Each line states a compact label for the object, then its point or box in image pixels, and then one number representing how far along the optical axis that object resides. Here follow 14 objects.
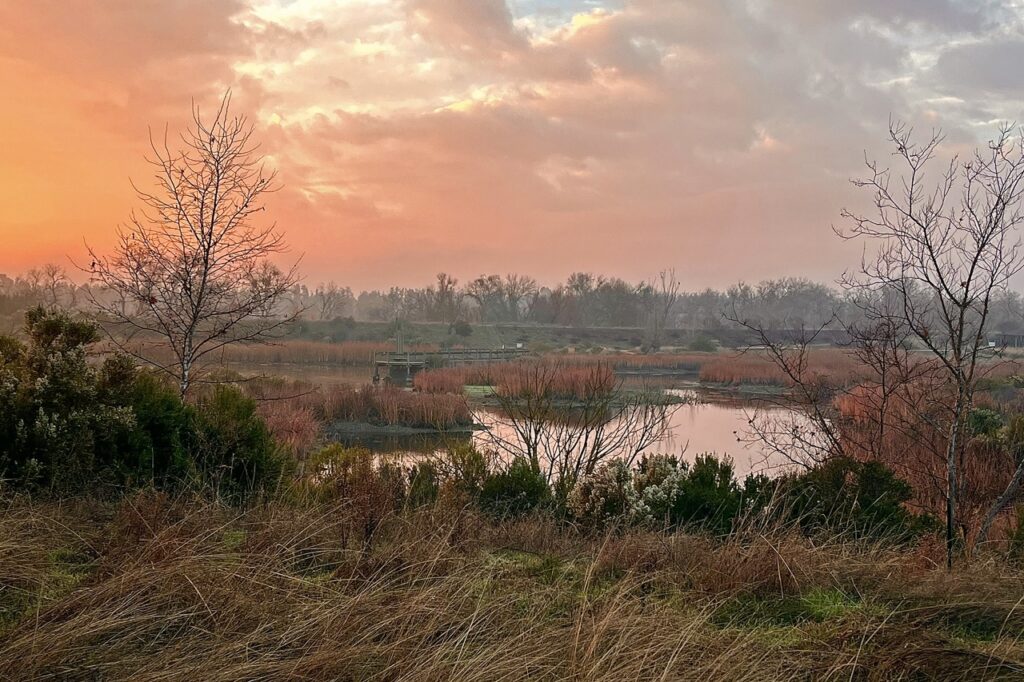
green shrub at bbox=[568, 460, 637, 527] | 7.45
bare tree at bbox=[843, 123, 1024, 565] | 5.97
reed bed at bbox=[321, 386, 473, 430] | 23.62
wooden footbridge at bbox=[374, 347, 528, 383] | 37.12
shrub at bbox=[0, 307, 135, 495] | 5.80
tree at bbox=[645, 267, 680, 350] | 58.91
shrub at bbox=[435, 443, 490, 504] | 8.38
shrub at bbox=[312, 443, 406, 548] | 4.80
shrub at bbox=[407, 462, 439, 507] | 7.36
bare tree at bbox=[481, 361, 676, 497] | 10.70
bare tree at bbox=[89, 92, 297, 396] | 9.08
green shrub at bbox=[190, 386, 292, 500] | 7.08
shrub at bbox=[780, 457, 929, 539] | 6.96
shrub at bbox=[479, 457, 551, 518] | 8.01
